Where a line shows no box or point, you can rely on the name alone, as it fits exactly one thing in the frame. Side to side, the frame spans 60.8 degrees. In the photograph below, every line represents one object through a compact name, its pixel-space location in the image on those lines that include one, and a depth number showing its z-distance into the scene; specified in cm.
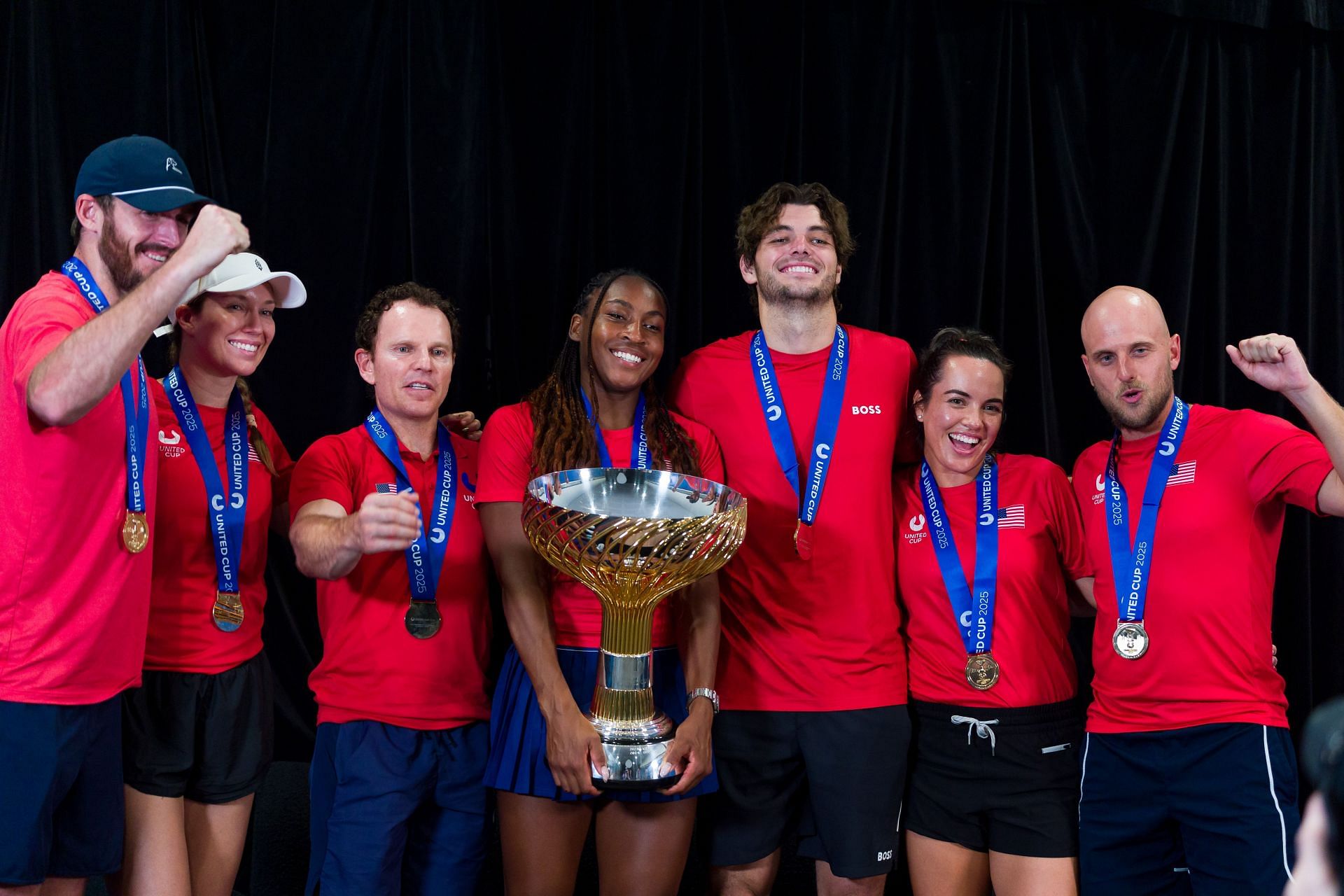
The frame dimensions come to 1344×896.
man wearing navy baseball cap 212
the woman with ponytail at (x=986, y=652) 290
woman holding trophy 257
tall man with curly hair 290
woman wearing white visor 258
